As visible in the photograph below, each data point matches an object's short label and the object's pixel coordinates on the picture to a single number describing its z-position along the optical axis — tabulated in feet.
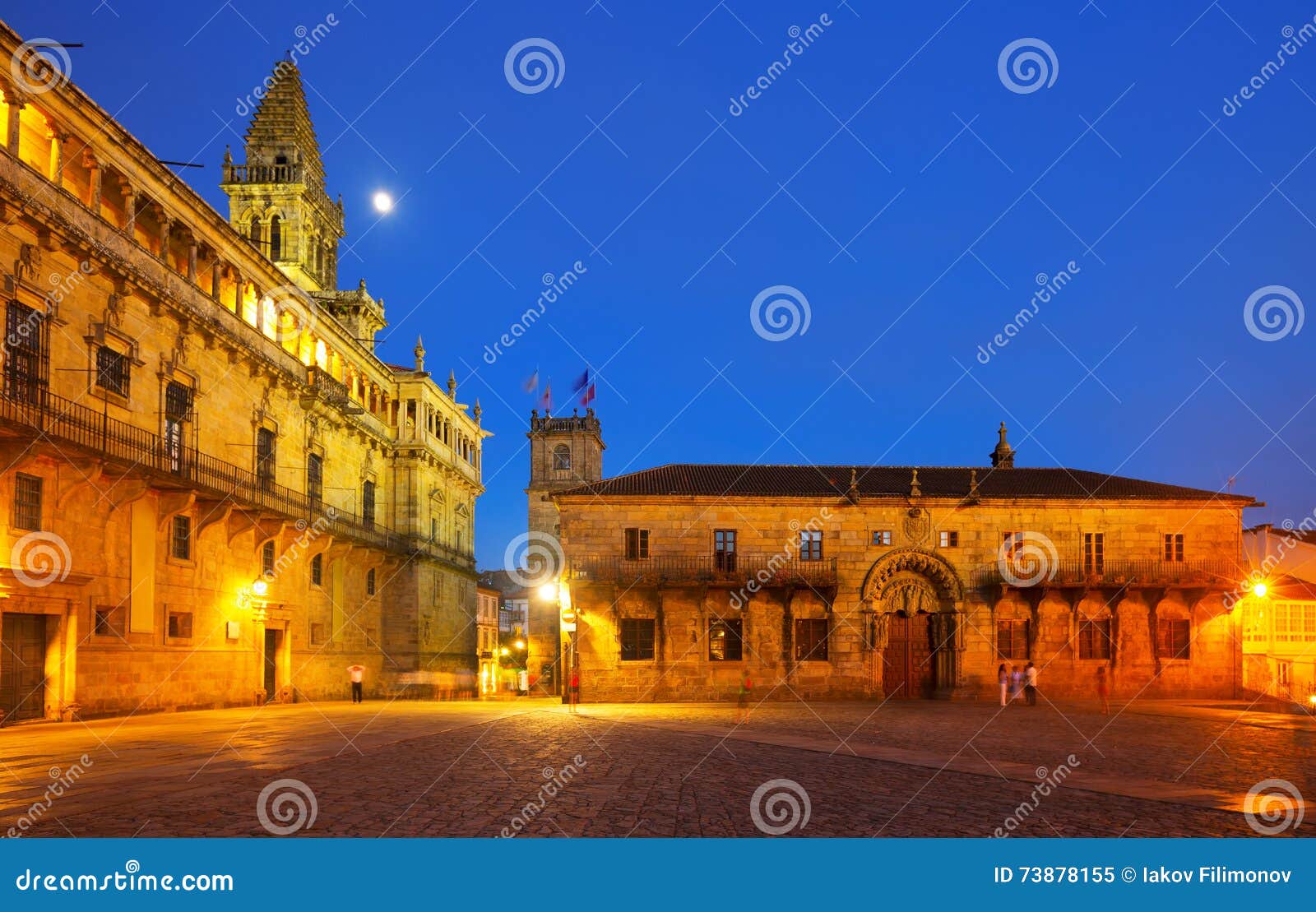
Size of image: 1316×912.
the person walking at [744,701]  92.68
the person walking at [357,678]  119.24
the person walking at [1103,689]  96.16
